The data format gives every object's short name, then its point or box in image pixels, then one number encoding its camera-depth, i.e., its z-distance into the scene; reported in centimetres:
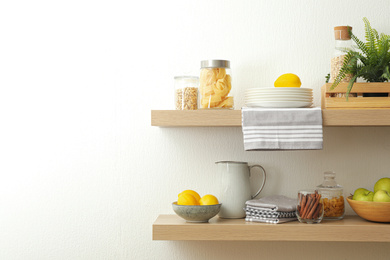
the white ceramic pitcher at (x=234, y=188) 185
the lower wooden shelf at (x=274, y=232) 171
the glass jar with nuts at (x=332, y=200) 182
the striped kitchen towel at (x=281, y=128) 174
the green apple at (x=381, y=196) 173
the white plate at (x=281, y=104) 177
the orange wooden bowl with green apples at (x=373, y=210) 172
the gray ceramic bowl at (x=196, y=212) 174
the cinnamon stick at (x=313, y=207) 175
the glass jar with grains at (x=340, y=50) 179
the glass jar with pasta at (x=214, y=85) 179
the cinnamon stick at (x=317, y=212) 175
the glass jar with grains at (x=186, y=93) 181
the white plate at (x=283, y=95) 177
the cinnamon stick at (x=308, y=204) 175
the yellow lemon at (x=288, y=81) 180
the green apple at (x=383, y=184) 178
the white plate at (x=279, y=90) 176
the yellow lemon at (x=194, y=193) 181
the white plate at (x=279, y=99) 177
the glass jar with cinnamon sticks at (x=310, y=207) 175
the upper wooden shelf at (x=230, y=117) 174
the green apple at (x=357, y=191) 181
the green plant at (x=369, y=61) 174
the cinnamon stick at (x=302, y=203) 175
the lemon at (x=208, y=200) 177
